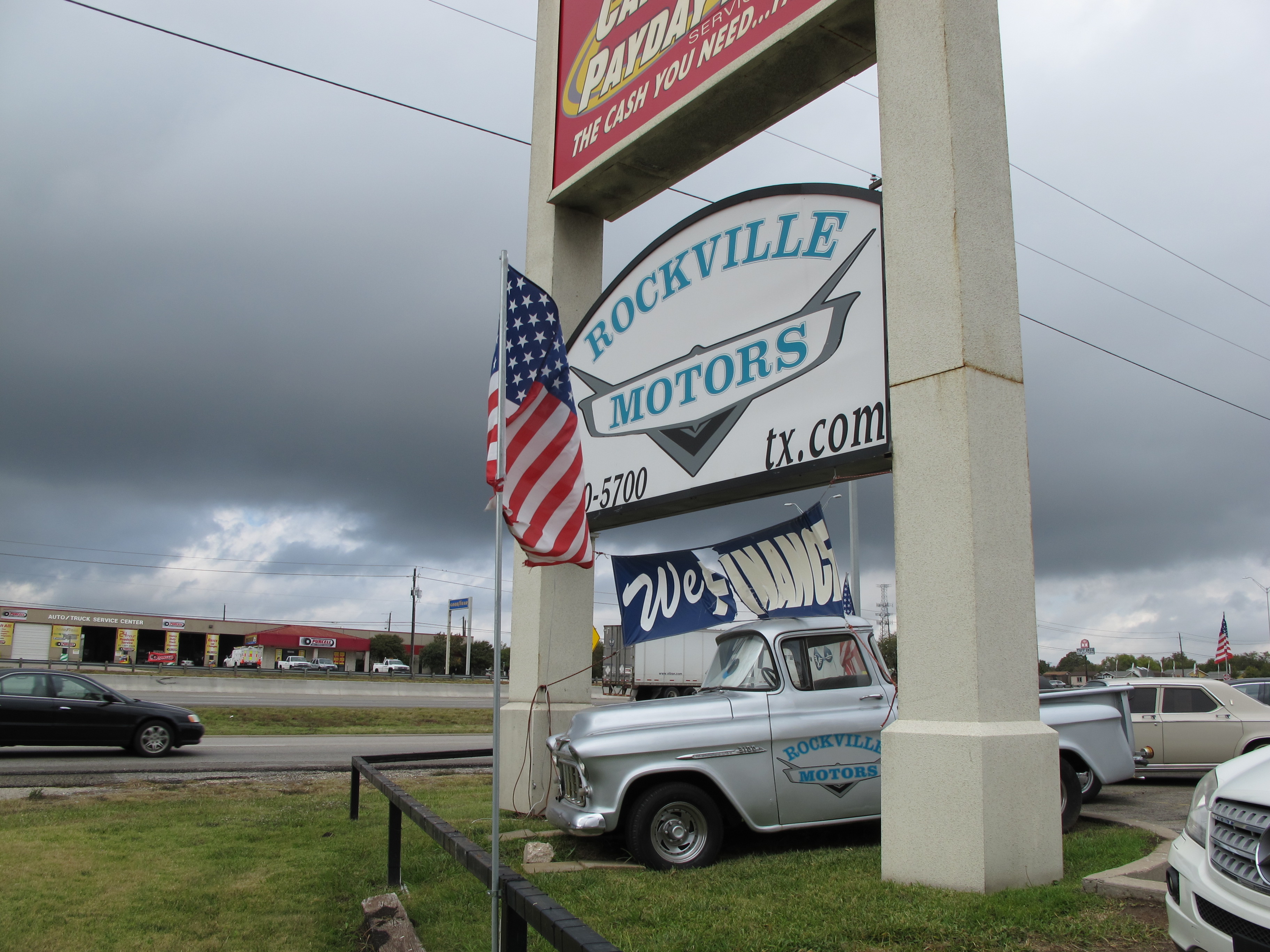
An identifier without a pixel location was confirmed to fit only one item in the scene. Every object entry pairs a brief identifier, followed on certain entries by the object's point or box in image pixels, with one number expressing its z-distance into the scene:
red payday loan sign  8.57
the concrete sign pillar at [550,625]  9.90
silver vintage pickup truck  6.82
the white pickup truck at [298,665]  75.56
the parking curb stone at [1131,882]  4.94
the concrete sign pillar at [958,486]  5.54
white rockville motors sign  7.20
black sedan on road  14.98
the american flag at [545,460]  5.13
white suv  3.24
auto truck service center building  73.94
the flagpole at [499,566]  3.79
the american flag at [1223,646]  29.86
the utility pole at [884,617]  43.39
